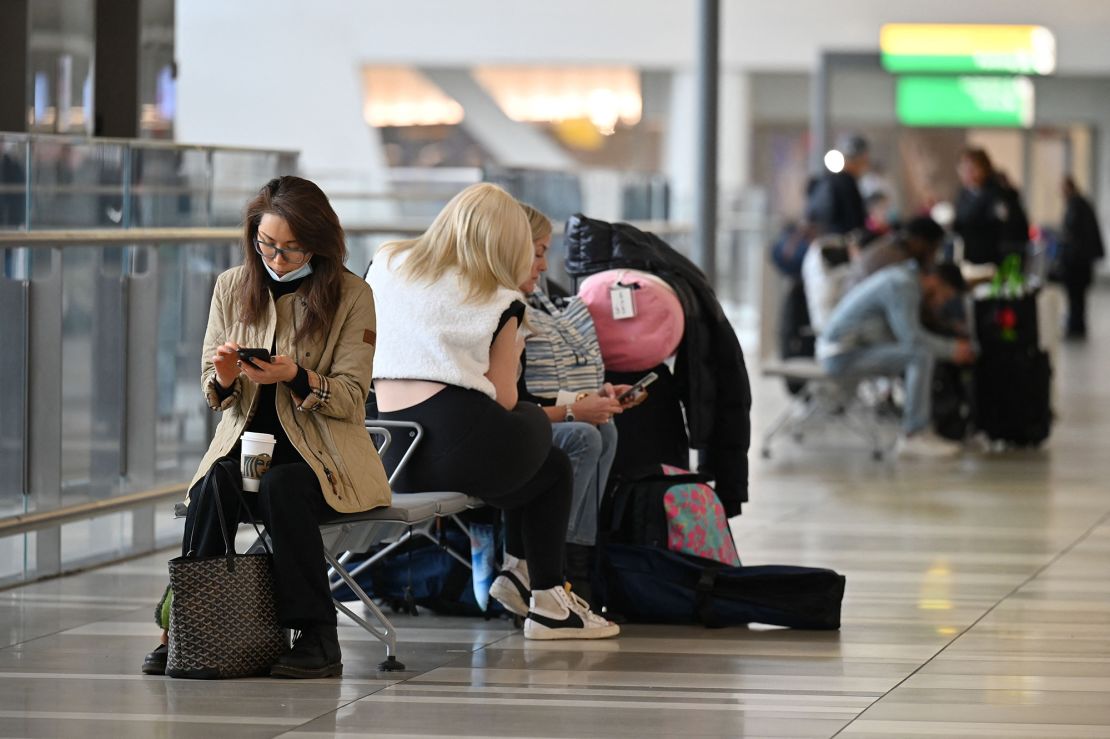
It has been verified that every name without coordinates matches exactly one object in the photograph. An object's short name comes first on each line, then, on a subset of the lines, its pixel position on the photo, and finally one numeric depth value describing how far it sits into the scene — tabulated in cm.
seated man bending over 1989
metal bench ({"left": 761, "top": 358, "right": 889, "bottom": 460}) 2035
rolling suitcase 2066
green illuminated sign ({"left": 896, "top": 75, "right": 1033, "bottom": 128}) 4950
